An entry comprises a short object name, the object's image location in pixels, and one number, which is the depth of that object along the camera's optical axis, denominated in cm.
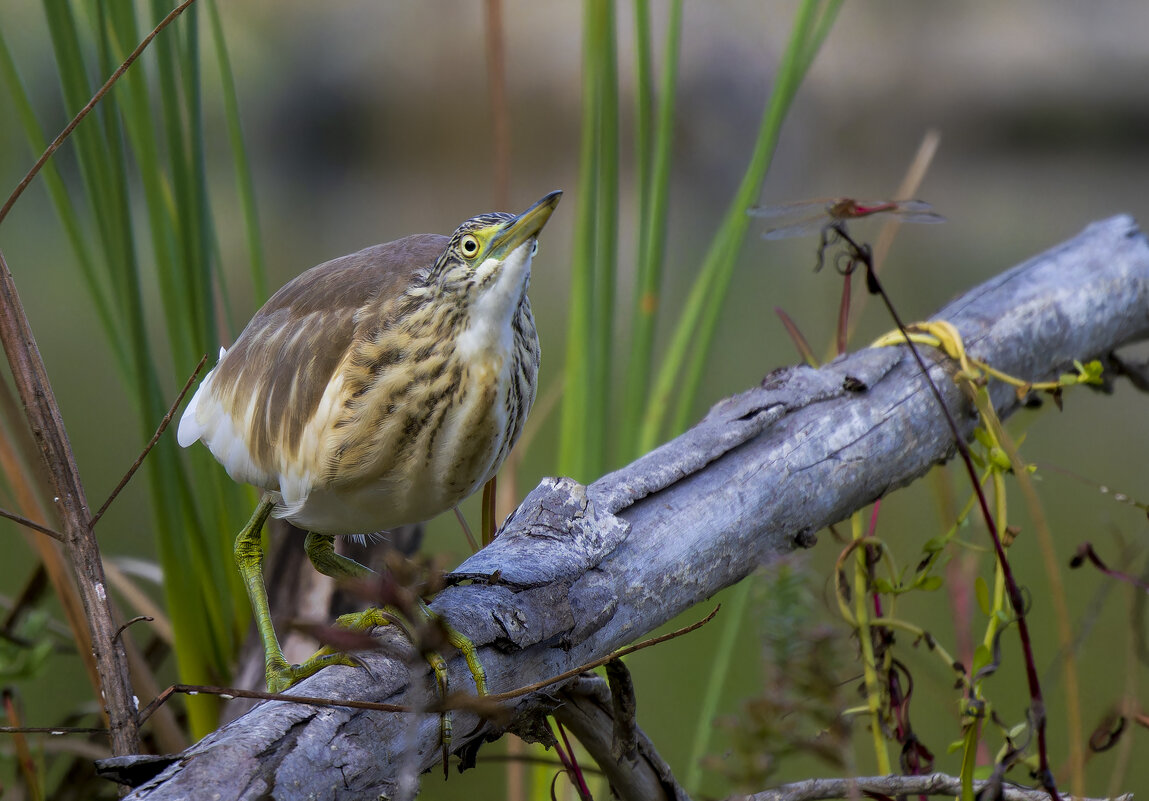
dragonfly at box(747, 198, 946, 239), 1395
